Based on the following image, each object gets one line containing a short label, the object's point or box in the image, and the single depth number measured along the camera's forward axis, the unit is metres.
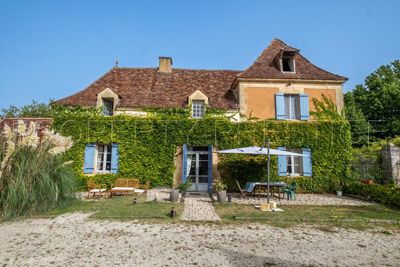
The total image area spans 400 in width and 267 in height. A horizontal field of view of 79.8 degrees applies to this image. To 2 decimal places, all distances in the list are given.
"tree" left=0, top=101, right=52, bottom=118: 30.08
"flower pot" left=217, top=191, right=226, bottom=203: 9.09
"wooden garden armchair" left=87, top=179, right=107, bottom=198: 10.04
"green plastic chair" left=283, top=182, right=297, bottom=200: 10.15
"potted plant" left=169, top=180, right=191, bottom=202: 9.27
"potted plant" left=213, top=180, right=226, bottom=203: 9.09
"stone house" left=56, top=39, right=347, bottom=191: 12.77
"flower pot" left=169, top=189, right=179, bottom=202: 9.27
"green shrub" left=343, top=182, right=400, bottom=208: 8.76
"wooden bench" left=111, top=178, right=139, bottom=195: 11.46
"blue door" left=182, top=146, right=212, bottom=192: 12.78
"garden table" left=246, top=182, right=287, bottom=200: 10.02
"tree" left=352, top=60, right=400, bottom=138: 25.77
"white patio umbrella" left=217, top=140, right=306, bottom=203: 9.55
